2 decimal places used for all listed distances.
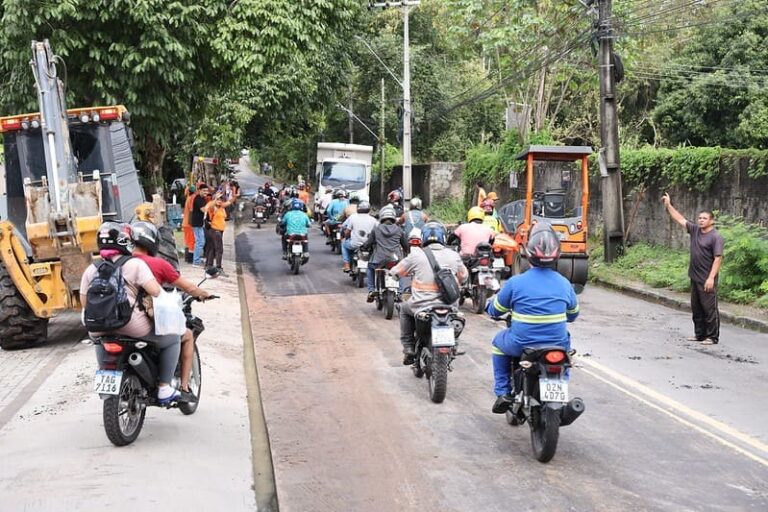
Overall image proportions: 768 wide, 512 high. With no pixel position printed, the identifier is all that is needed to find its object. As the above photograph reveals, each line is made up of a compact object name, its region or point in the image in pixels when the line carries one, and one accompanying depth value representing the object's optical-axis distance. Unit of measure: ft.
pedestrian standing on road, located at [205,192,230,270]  59.82
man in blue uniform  21.11
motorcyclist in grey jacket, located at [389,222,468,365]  28.40
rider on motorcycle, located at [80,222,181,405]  21.25
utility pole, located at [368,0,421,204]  106.93
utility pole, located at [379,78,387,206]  143.13
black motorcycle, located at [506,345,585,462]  20.33
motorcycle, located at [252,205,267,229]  114.73
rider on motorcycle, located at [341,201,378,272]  54.80
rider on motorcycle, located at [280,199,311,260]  62.80
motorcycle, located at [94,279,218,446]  20.70
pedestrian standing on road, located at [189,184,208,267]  62.28
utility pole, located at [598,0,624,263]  61.72
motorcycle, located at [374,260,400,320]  43.38
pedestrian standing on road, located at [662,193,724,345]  37.09
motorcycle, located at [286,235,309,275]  62.18
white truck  116.26
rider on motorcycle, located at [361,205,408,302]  45.34
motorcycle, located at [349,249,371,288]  52.96
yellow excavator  36.17
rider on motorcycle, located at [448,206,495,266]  45.39
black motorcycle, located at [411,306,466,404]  26.68
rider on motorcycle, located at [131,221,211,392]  22.06
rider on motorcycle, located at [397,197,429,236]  51.39
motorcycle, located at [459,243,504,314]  44.10
